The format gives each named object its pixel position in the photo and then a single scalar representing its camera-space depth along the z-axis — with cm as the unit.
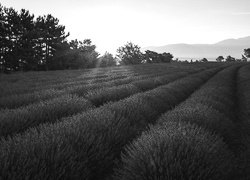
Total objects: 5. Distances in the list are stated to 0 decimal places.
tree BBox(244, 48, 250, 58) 10391
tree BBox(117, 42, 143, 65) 9329
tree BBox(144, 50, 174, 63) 9362
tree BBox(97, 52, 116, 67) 6439
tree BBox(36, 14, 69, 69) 4094
